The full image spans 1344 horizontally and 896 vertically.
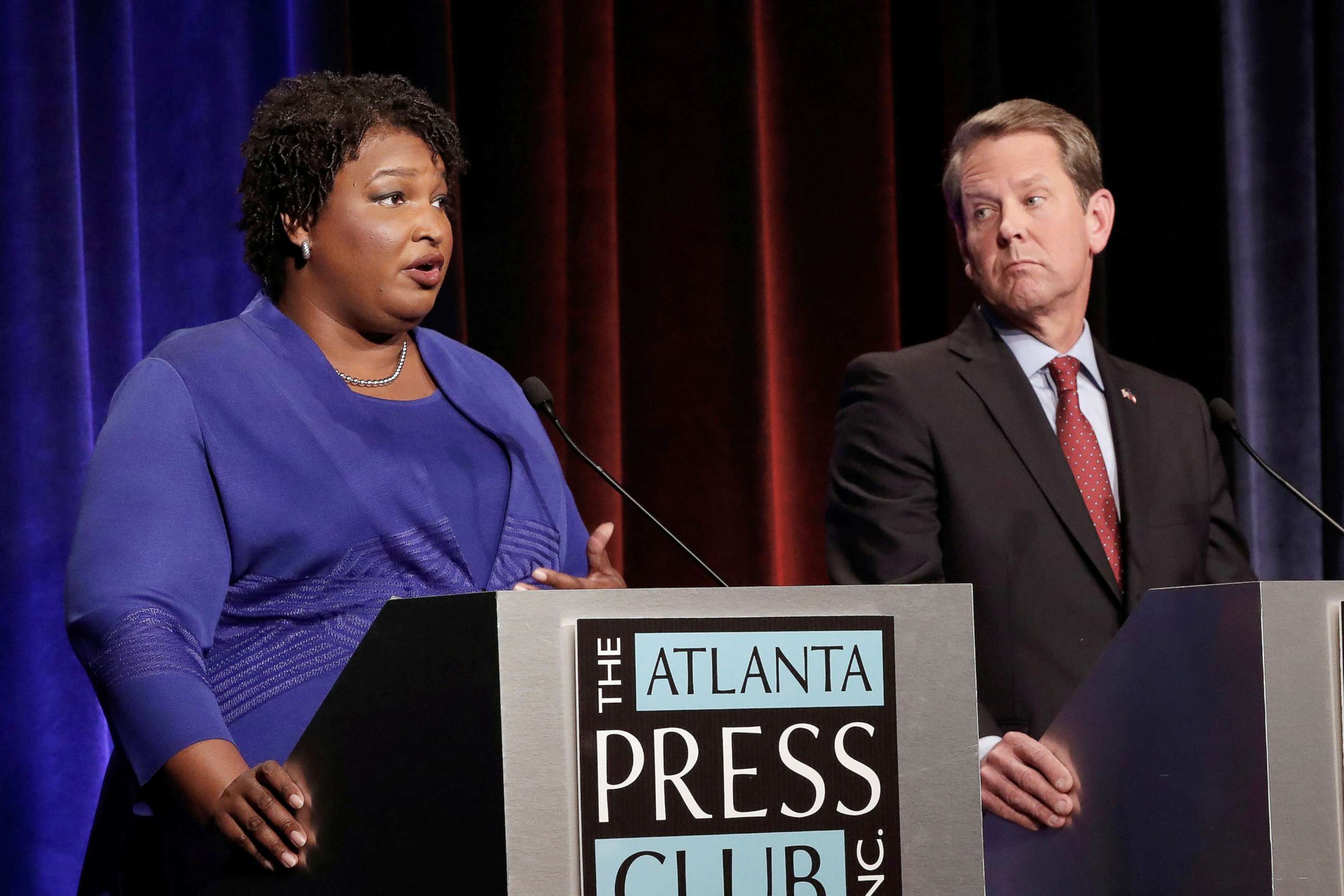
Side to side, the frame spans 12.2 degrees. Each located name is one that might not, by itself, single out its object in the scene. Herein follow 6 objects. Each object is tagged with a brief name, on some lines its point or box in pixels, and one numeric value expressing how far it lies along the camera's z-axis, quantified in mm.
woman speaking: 5791
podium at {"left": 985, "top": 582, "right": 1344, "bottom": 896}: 5720
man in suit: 6281
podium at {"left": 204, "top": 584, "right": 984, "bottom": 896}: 5455
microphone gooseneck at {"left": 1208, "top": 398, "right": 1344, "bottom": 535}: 6265
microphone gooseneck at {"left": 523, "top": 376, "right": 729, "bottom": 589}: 6078
